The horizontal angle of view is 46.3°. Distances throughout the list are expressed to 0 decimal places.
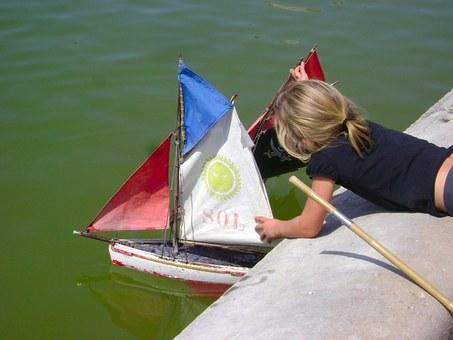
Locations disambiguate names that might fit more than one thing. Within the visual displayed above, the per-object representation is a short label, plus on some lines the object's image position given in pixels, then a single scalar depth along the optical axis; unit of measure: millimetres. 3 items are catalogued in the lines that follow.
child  2918
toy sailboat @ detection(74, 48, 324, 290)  4359
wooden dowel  2518
